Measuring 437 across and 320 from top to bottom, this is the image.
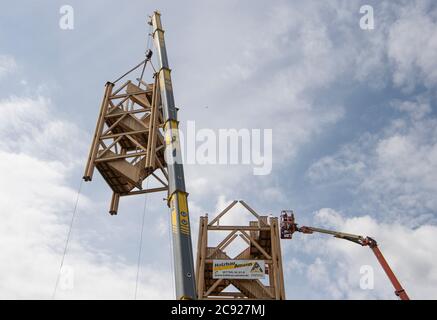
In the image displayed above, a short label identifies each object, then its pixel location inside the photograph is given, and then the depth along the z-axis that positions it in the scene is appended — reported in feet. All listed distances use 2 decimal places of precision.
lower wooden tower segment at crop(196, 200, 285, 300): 66.09
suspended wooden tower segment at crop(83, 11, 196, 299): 44.88
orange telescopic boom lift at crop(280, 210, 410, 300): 129.76
